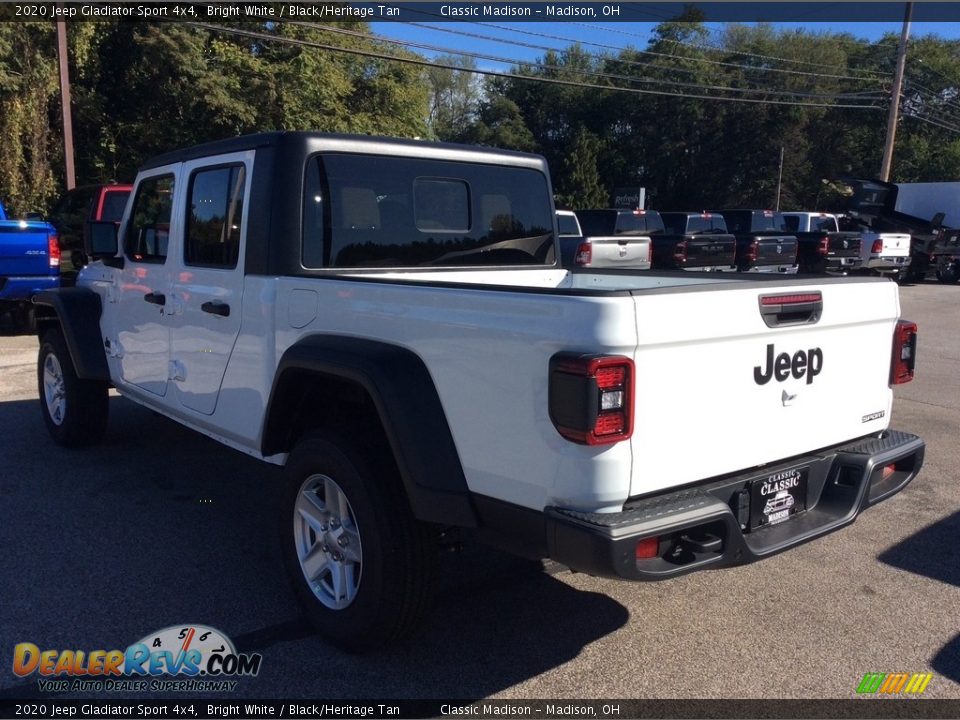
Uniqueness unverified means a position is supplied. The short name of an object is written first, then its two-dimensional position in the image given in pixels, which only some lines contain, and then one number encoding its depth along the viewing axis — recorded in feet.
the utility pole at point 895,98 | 97.96
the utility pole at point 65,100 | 54.54
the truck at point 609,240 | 50.11
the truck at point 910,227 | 77.66
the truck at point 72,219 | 46.88
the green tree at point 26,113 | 58.34
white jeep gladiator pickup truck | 8.68
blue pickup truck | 35.78
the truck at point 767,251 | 61.72
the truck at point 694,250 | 57.26
